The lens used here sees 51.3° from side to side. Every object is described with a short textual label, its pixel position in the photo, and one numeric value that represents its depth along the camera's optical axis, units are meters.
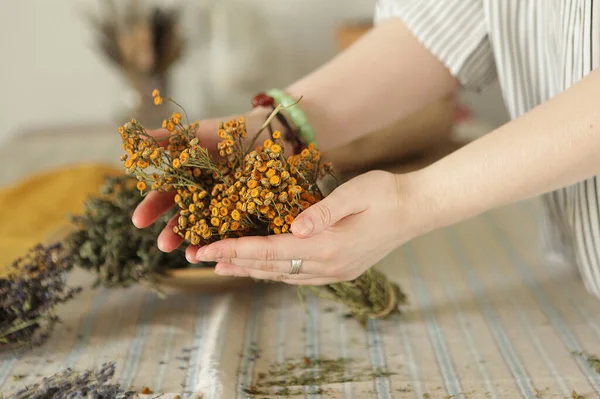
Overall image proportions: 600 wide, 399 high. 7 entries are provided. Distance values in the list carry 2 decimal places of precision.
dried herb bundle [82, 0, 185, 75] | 1.83
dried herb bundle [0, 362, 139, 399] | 0.65
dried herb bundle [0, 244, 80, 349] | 0.80
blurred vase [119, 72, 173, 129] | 1.80
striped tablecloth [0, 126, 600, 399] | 0.73
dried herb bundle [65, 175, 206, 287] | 0.88
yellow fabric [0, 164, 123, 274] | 1.10
